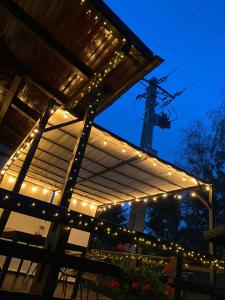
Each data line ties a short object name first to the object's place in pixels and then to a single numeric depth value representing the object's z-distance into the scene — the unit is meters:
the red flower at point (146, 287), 3.36
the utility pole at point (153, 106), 17.92
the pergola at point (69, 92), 4.15
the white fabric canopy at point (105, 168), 6.64
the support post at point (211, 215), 6.73
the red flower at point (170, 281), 3.52
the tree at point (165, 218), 18.73
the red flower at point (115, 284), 3.44
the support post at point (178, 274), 3.52
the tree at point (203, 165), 18.00
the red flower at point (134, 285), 3.35
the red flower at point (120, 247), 3.98
